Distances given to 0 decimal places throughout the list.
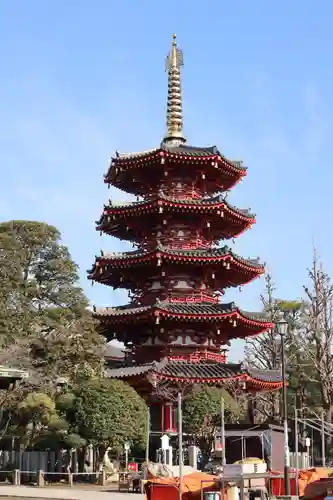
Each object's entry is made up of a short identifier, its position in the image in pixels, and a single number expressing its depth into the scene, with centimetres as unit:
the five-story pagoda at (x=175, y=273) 3844
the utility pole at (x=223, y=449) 2604
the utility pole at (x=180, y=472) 2108
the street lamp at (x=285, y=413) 2205
